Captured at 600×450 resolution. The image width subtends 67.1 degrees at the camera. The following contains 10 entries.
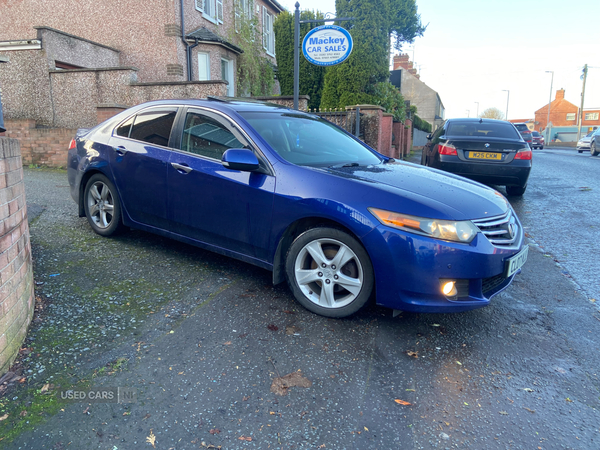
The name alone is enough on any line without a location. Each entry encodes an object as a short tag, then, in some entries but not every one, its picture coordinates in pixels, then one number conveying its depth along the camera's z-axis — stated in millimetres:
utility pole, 54088
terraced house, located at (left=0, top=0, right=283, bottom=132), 11664
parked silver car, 33050
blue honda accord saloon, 3025
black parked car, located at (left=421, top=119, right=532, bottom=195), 8078
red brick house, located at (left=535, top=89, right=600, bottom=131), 86500
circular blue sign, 9523
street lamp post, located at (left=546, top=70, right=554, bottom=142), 61212
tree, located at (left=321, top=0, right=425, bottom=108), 14227
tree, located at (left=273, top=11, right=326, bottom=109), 20422
